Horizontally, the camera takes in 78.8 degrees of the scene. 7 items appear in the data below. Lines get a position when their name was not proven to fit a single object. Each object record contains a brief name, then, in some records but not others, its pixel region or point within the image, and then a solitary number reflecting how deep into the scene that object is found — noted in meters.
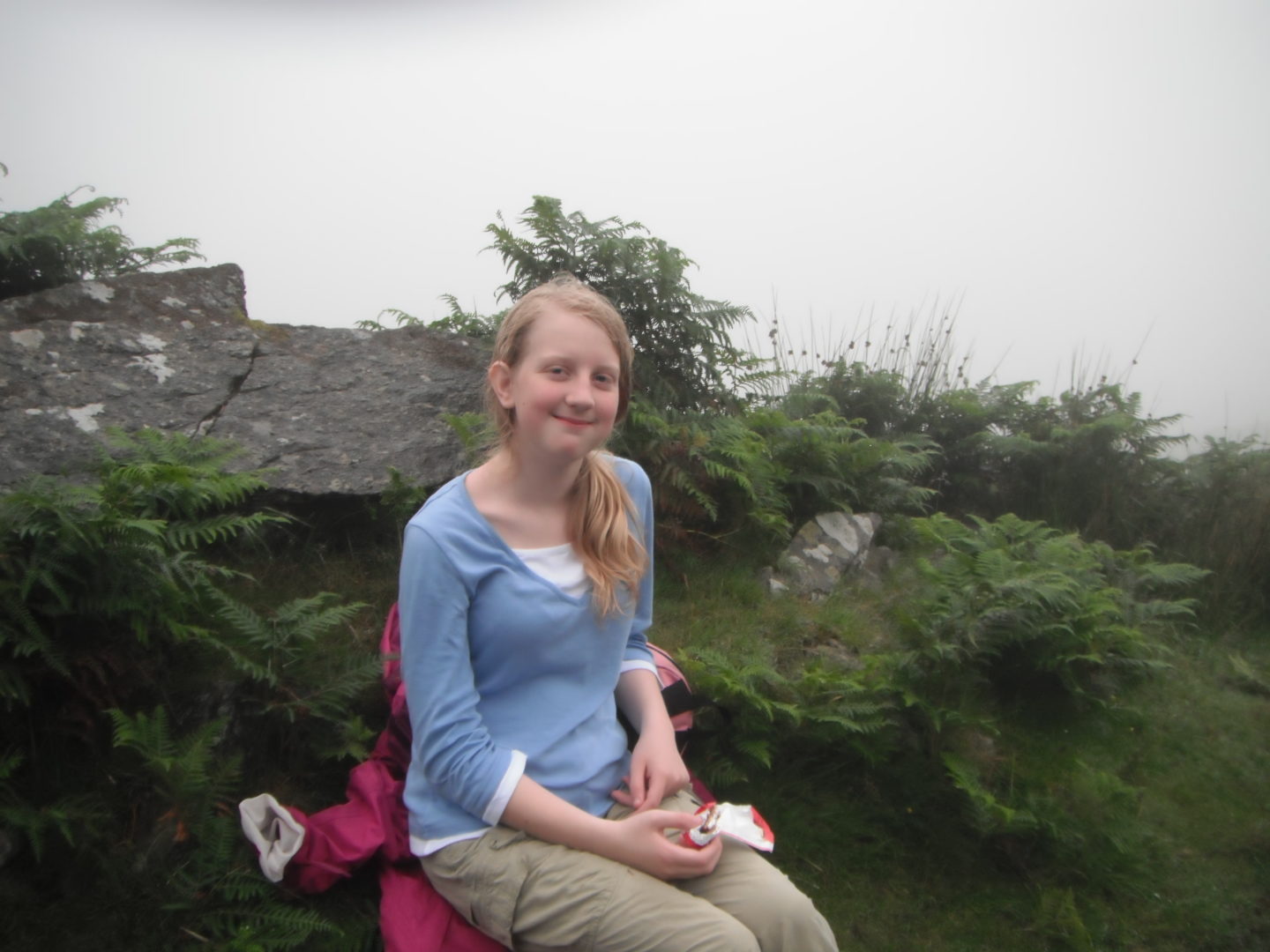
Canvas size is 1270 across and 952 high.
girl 1.86
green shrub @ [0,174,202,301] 4.12
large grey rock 3.41
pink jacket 1.98
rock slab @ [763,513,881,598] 4.50
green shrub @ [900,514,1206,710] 3.44
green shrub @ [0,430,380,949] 2.14
